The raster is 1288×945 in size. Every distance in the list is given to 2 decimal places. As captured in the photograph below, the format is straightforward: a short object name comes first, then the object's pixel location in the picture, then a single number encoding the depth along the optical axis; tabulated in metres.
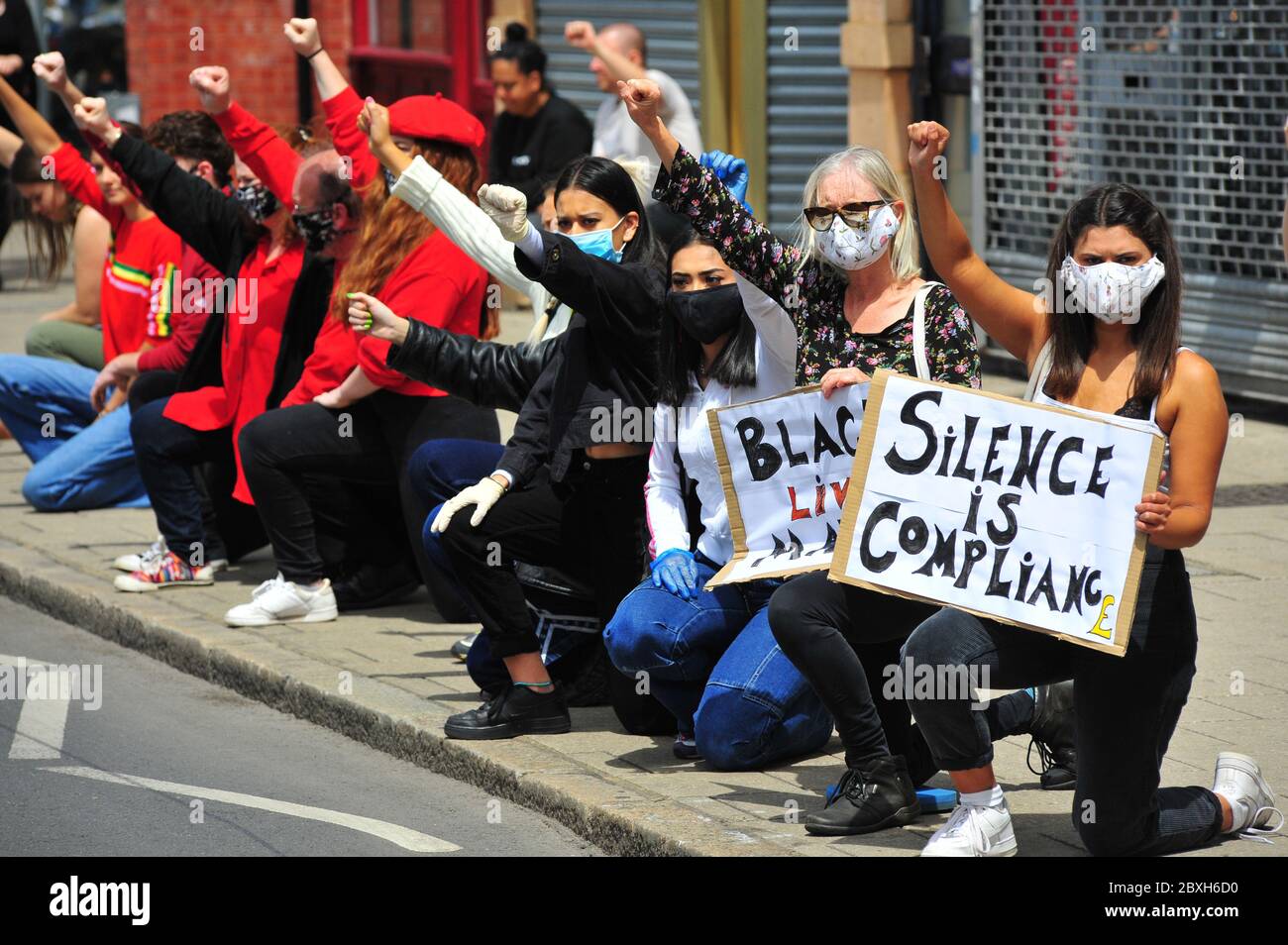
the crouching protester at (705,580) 5.34
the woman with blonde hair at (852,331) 4.83
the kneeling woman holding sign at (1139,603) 4.41
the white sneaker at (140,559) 8.09
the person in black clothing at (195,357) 7.80
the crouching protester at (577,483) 5.80
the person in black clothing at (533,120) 12.05
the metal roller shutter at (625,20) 14.12
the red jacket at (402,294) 6.96
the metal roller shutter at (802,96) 13.11
